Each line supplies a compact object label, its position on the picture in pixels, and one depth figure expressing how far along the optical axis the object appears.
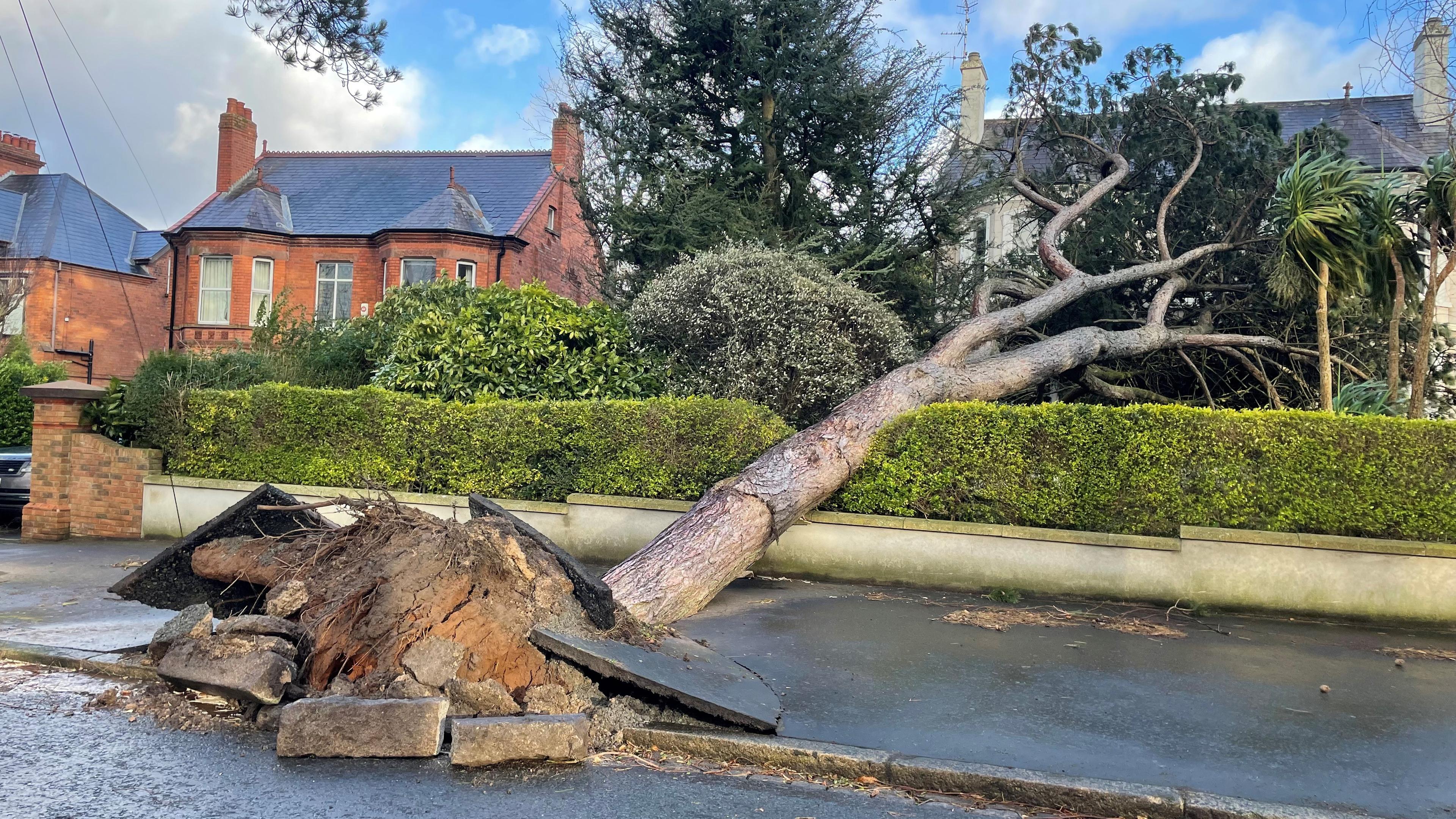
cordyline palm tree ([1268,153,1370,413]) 9.38
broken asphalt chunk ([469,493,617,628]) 5.51
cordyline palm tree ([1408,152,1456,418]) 8.65
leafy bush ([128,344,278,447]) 10.84
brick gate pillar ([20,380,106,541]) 10.70
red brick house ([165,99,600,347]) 24.36
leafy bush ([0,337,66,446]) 15.28
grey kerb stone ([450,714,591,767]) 4.16
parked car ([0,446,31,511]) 11.59
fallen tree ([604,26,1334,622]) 7.45
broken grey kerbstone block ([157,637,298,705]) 4.66
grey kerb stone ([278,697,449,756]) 4.26
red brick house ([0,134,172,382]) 28.66
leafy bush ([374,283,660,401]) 10.77
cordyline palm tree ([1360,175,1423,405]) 9.24
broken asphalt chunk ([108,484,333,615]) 5.72
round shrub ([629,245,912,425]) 10.57
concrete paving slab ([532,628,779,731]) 4.66
